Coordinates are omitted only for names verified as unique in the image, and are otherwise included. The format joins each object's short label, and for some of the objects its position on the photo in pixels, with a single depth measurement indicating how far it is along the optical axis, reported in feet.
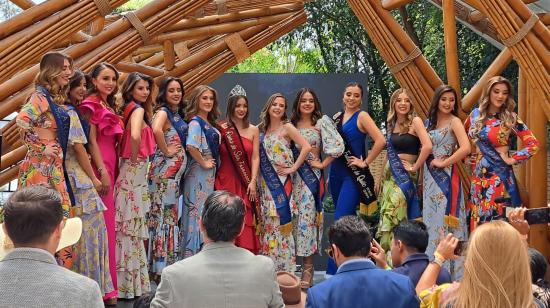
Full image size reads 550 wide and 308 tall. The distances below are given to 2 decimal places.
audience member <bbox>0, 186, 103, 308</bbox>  7.42
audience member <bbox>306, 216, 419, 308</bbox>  9.49
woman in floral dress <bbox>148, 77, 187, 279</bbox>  19.06
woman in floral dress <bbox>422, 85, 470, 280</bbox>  19.97
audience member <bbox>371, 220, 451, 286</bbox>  11.09
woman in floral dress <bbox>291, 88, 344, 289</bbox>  20.17
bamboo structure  19.06
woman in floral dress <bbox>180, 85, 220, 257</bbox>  19.42
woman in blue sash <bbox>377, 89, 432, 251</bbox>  19.92
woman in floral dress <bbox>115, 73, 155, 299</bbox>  17.89
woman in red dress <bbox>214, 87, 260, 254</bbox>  20.03
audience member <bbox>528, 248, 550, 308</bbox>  9.66
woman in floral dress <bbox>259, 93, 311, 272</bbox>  20.10
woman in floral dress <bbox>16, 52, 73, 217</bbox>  15.74
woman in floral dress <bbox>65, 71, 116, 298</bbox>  16.48
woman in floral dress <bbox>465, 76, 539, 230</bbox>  19.21
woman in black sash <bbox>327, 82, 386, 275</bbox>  20.36
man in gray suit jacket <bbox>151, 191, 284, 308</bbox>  9.21
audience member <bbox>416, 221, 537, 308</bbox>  7.88
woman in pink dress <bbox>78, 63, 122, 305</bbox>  16.99
